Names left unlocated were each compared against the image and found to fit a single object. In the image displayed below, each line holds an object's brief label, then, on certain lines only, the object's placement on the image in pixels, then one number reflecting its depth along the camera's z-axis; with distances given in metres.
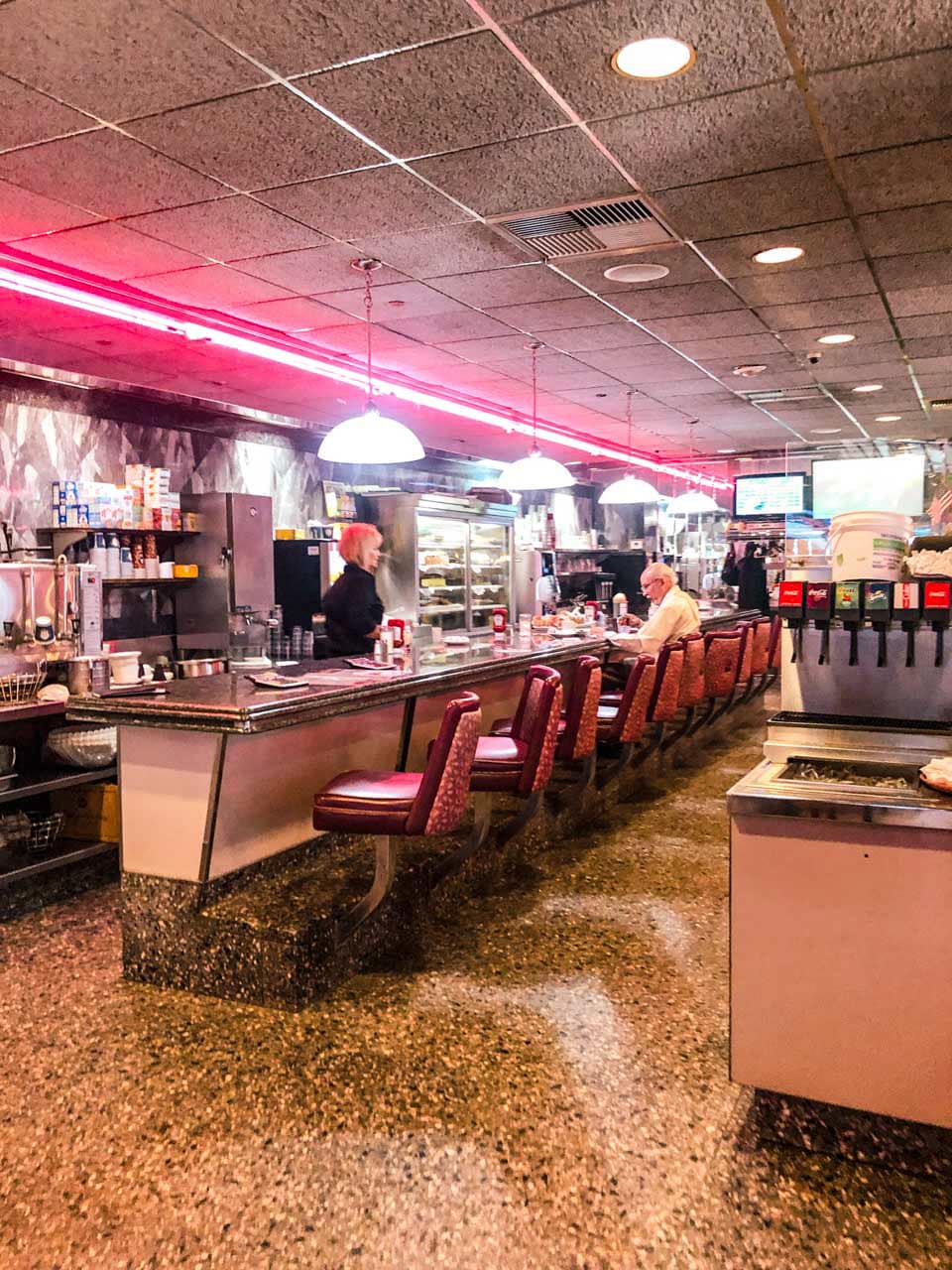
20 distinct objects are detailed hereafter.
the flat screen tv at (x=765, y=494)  12.17
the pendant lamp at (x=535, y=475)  7.07
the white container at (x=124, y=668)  5.48
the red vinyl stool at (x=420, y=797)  3.30
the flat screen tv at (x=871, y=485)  4.34
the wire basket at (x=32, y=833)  4.57
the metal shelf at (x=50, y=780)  4.47
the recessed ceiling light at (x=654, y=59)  2.87
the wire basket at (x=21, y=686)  4.74
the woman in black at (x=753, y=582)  11.37
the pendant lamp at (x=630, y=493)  8.99
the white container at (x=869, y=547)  3.16
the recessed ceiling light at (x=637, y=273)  4.98
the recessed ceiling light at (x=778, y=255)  4.70
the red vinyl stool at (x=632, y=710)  5.47
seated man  6.64
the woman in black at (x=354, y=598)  6.29
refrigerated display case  9.23
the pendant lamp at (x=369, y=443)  5.16
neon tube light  4.78
